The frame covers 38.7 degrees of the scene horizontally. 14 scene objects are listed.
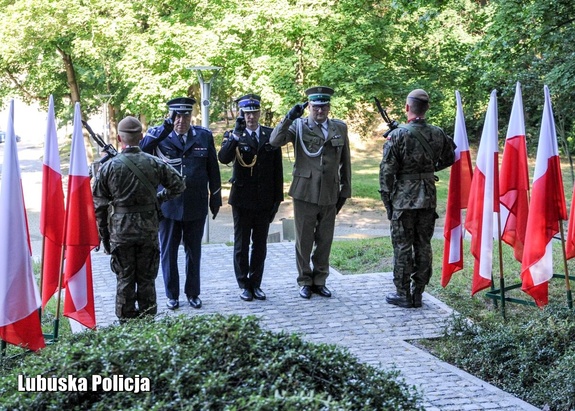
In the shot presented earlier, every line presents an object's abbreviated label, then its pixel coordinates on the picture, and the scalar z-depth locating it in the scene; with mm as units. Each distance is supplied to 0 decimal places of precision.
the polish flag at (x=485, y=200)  8102
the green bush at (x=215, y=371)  3713
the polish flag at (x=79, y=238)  7152
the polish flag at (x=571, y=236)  8062
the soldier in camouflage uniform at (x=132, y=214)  7293
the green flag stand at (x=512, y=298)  7762
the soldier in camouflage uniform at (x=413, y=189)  8531
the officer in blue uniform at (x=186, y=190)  8508
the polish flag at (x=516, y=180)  8188
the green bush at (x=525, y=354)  5871
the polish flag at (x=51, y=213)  7188
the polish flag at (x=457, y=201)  8742
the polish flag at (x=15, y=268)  6516
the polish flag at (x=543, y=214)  7770
